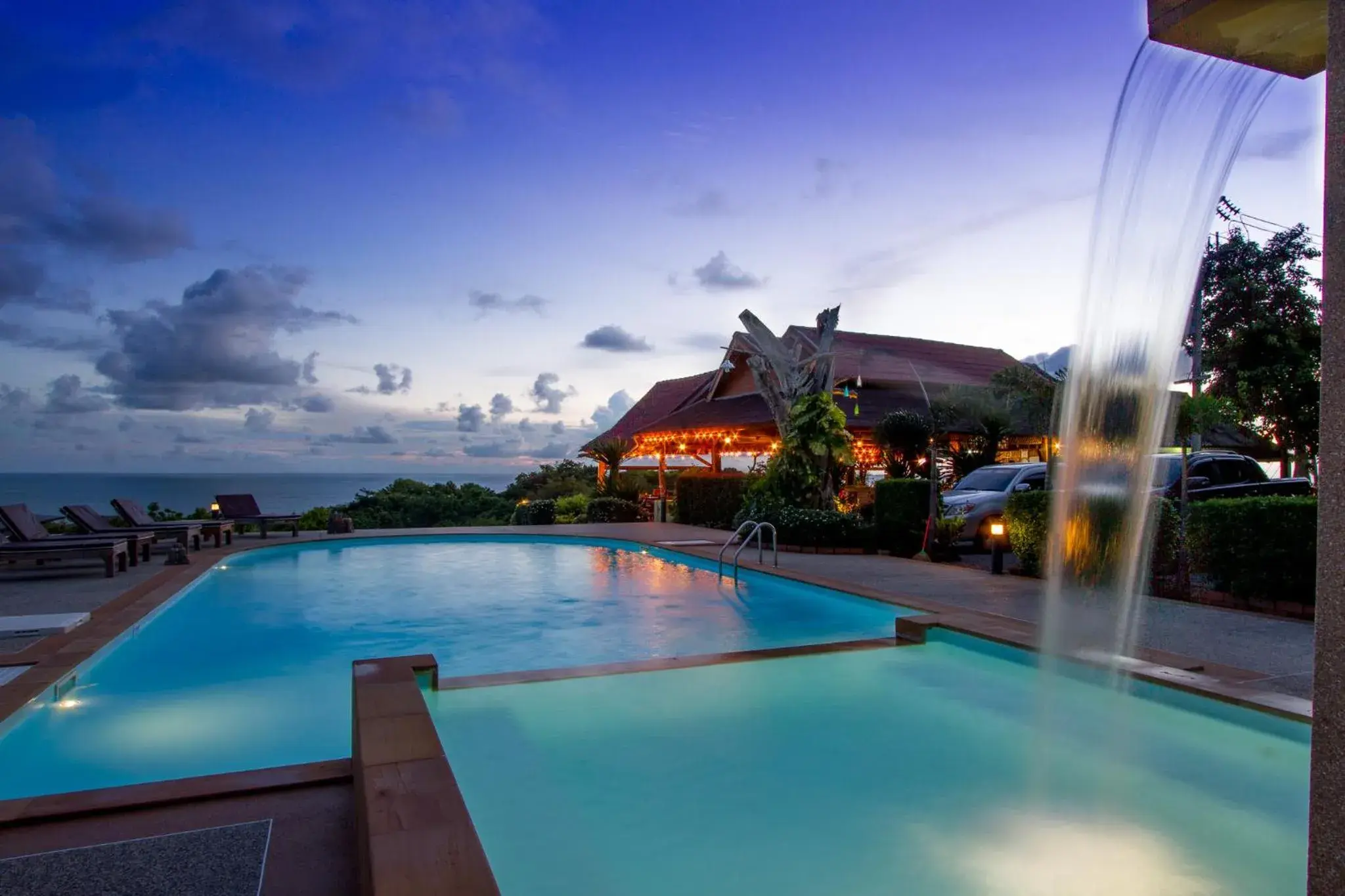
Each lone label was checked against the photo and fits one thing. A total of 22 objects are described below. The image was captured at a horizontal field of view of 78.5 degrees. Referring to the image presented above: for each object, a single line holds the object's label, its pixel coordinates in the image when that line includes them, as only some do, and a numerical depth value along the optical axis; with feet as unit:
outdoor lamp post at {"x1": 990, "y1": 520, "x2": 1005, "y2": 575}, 38.24
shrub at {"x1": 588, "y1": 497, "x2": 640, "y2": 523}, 77.51
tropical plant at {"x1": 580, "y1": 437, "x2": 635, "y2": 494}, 81.46
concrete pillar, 5.16
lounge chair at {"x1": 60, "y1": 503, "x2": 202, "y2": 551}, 45.80
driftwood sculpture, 58.03
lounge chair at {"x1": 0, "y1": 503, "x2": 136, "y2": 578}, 36.01
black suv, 41.39
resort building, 72.95
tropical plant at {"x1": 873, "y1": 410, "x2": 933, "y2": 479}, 61.67
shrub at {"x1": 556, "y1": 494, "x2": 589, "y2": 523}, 80.07
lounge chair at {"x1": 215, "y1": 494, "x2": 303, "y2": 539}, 61.00
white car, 49.14
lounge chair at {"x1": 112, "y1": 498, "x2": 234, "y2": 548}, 50.01
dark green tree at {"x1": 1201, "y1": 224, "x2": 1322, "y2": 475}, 63.41
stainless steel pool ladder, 40.12
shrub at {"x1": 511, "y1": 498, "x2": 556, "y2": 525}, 80.12
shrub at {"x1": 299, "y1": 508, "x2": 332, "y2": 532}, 73.56
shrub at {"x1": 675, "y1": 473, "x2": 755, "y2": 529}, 65.82
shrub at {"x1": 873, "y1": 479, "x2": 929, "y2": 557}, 47.19
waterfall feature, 13.24
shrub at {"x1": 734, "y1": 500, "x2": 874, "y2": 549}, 50.65
